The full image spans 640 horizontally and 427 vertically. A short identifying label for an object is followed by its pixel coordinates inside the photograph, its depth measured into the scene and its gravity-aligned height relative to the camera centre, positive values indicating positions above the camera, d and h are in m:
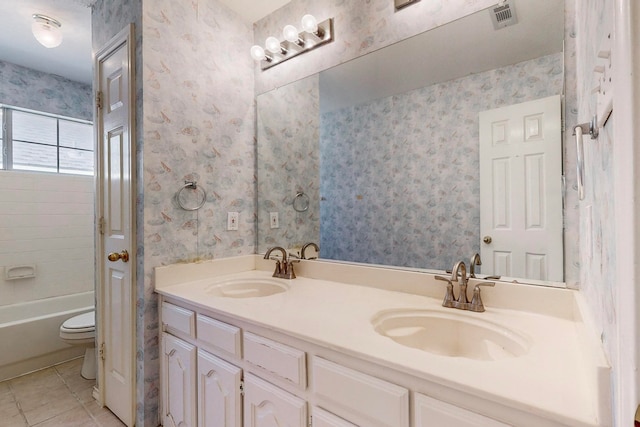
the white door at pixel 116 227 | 1.66 -0.06
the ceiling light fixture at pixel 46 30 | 2.01 +1.23
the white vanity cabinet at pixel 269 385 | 0.78 -0.54
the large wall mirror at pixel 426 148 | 1.16 +0.32
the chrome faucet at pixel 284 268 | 1.78 -0.31
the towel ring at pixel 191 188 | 1.71 +0.12
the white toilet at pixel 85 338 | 2.17 -0.84
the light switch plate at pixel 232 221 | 1.96 -0.04
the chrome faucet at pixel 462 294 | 1.14 -0.31
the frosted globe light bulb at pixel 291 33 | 1.77 +1.03
